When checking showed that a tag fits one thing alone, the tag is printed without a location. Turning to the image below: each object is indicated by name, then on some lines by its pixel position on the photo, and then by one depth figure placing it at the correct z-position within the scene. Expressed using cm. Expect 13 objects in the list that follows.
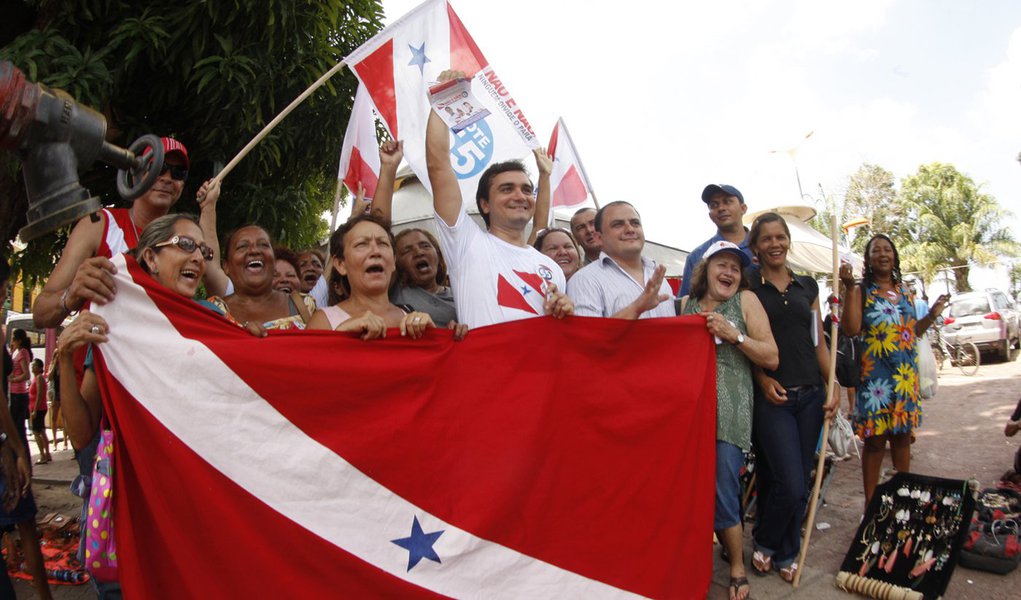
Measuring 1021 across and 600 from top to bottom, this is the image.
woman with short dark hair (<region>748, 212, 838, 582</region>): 369
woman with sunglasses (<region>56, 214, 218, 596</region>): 237
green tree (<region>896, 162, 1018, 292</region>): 3447
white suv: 1666
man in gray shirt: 358
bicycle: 1496
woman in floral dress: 443
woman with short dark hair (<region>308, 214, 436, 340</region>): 304
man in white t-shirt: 319
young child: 935
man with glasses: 245
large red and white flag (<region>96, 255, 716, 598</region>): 242
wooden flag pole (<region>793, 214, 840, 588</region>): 369
